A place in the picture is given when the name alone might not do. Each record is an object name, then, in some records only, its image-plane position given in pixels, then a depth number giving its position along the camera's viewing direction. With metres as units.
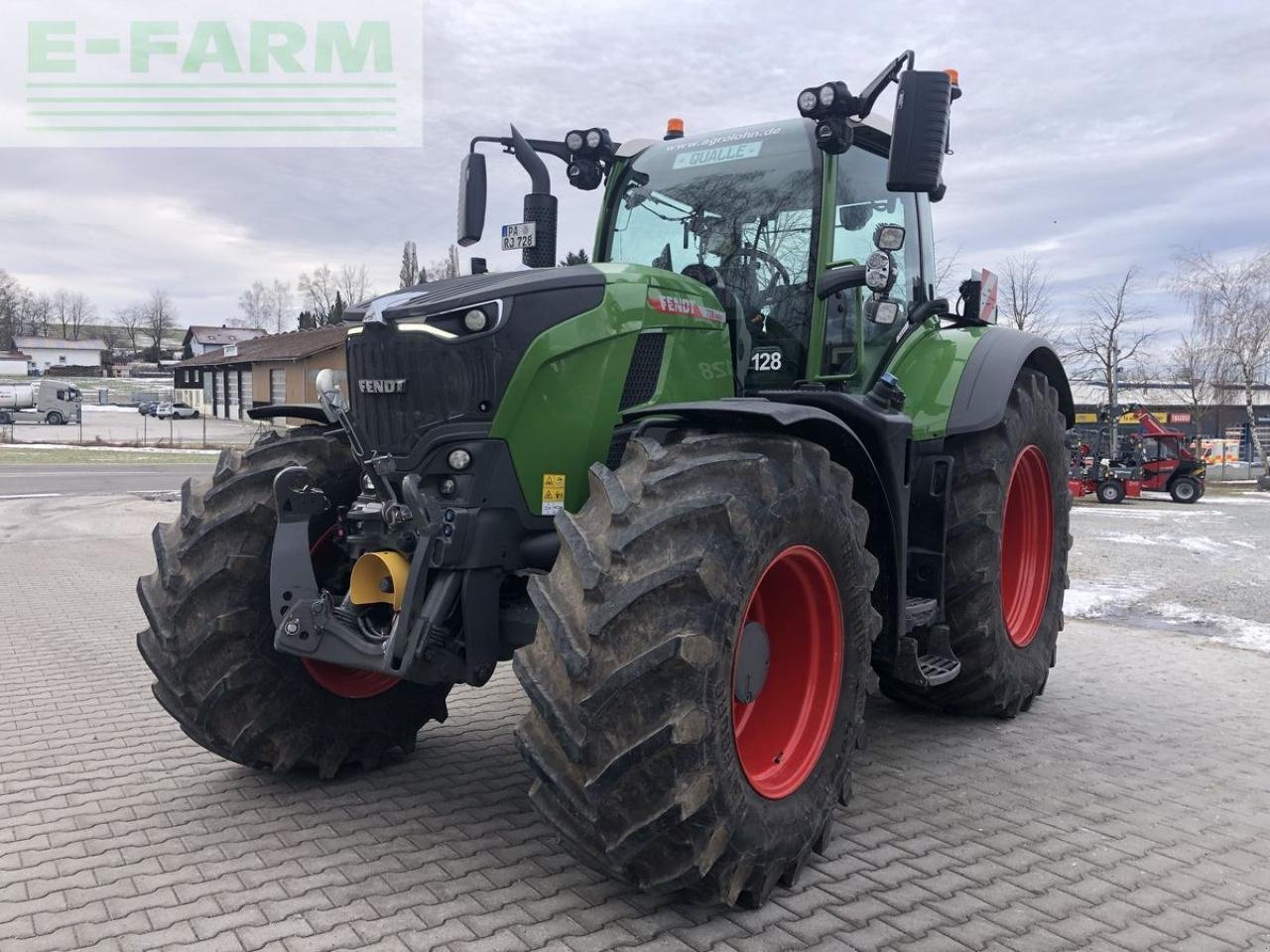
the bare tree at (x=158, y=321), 116.50
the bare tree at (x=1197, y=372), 32.28
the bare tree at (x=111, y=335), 120.36
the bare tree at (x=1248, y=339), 29.88
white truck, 50.28
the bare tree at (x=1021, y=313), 33.19
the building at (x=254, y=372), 47.81
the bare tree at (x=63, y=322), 124.75
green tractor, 2.86
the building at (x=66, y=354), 104.06
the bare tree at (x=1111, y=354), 31.35
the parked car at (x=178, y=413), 59.22
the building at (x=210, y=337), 95.38
